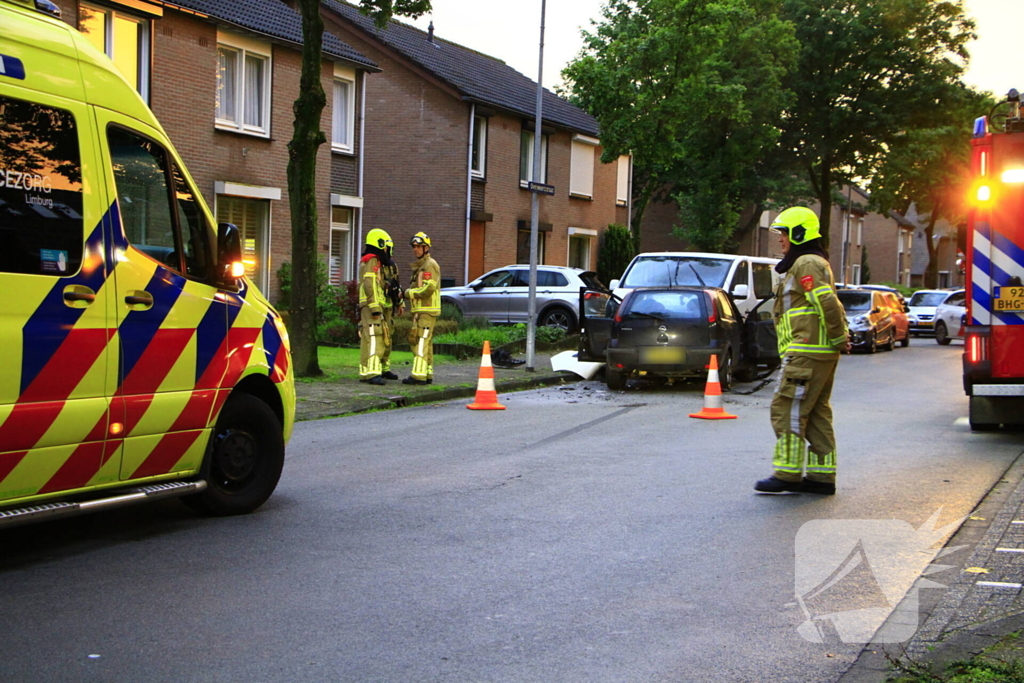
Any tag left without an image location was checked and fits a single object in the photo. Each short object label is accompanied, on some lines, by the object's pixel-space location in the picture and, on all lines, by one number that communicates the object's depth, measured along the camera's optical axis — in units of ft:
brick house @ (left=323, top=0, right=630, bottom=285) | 100.53
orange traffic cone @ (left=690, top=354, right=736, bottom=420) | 41.24
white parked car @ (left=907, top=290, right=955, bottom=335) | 119.74
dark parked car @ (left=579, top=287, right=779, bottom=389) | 50.29
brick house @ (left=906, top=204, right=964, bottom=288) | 305.53
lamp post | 57.72
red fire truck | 35.04
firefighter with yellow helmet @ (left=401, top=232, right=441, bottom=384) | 48.16
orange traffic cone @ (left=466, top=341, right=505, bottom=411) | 43.29
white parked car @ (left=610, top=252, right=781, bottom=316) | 63.21
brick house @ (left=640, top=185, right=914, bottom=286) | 171.32
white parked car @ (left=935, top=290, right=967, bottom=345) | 104.17
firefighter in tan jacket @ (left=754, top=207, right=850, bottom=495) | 25.79
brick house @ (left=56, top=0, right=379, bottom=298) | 66.69
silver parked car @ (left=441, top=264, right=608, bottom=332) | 80.07
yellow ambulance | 17.58
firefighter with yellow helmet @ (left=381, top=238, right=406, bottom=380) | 48.44
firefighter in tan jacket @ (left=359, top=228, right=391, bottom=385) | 47.83
